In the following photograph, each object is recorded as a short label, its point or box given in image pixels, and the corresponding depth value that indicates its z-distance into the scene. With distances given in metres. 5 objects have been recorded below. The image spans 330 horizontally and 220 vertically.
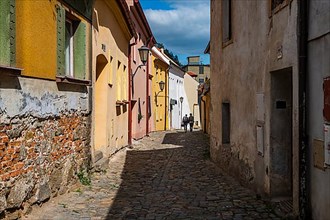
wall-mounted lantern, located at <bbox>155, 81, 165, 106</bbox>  28.19
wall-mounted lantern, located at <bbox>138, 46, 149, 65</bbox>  15.69
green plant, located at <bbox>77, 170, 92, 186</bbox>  8.27
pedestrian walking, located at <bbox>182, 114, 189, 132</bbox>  30.37
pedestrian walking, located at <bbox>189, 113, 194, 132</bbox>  31.11
